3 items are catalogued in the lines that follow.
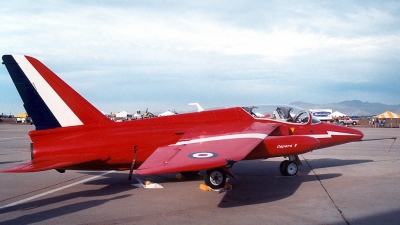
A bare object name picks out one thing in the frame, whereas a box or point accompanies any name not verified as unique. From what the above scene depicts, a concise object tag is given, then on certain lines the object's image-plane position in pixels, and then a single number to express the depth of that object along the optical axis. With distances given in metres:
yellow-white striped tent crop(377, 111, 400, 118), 69.70
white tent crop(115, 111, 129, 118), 79.18
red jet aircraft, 9.98
